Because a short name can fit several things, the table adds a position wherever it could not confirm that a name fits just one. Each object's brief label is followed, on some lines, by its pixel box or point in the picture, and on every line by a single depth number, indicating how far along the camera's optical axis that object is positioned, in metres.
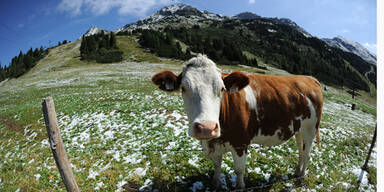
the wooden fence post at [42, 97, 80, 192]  3.25
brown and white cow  2.84
